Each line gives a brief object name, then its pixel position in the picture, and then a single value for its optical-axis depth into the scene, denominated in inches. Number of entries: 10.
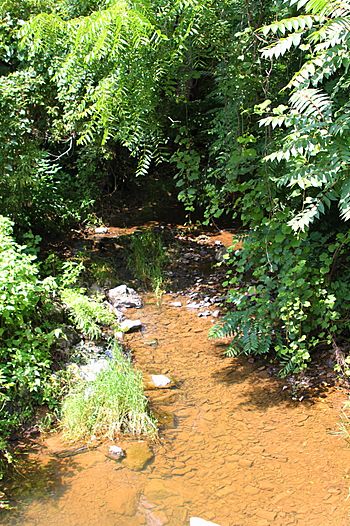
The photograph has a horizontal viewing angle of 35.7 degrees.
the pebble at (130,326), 200.1
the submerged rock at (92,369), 162.6
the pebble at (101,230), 294.8
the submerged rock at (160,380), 167.2
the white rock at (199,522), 112.4
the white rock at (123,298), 219.9
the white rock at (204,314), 210.8
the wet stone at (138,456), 133.6
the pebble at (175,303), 222.1
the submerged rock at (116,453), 136.2
